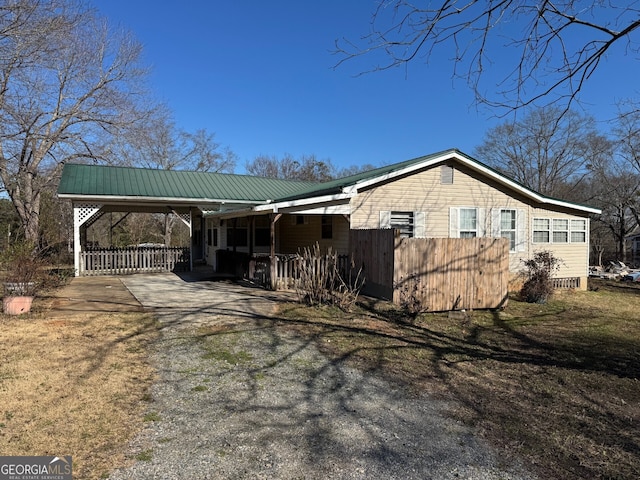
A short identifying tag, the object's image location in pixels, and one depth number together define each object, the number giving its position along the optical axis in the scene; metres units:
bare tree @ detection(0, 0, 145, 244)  21.25
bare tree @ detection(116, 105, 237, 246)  24.92
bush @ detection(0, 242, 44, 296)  8.31
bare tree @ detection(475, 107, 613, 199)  35.06
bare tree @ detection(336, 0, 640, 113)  3.50
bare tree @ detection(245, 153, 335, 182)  45.41
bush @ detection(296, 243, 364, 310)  9.20
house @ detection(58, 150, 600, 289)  12.28
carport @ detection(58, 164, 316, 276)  14.62
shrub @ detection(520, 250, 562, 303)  12.14
